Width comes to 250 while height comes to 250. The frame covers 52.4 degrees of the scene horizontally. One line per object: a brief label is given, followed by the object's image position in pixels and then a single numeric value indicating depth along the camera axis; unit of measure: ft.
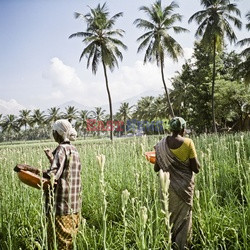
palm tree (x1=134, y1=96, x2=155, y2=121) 165.98
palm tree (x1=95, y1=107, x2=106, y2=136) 222.58
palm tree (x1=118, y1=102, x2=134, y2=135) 205.05
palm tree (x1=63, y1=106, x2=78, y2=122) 203.30
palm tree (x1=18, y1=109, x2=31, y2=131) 209.05
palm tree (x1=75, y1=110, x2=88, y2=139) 216.54
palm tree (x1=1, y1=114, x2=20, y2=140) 213.25
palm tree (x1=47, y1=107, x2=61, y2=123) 203.41
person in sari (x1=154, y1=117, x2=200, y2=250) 8.40
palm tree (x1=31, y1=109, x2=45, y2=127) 207.41
